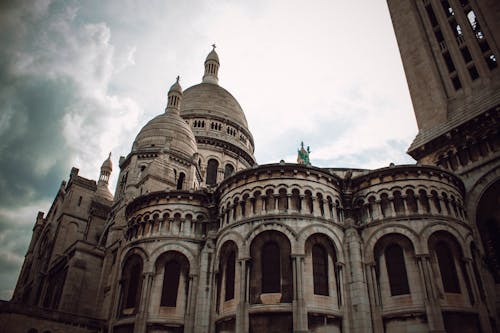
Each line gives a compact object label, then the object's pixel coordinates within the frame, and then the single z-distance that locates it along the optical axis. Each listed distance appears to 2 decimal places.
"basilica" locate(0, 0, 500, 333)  20.98
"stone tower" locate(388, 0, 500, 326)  26.16
